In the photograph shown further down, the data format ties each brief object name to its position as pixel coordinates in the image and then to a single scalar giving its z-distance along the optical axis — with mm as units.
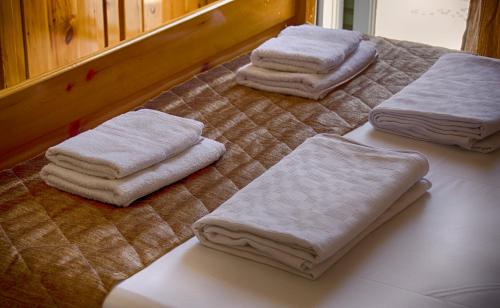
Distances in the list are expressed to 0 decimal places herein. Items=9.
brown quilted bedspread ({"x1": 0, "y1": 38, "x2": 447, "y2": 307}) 1505
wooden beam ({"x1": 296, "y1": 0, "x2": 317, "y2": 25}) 3009
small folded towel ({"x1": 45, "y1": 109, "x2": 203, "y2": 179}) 1776
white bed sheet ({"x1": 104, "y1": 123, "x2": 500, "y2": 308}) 1393
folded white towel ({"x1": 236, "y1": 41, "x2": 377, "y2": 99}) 2354
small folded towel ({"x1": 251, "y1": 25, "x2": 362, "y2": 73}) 2408
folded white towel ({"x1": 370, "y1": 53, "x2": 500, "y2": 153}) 1991
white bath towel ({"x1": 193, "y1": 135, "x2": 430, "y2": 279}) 1476
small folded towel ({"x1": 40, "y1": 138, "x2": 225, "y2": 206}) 1737
